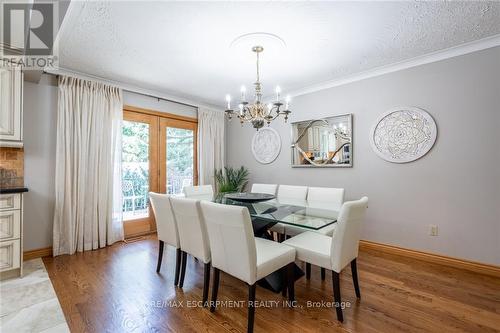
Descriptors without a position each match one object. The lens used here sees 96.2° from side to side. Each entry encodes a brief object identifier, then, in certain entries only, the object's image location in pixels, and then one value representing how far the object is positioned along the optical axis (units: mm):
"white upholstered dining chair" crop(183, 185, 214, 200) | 3184
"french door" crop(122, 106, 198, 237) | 3629
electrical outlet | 2676
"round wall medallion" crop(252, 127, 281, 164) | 4242
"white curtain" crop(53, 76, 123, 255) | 2916
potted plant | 4436
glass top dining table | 1850
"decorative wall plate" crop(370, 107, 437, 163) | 2717
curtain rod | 2975
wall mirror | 3346
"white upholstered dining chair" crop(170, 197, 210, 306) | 1876
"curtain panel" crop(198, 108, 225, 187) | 4551
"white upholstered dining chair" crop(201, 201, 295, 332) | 1526
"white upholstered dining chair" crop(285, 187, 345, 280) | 2375
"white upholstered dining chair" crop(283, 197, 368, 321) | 1684
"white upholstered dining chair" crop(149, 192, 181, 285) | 2196
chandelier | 2348
